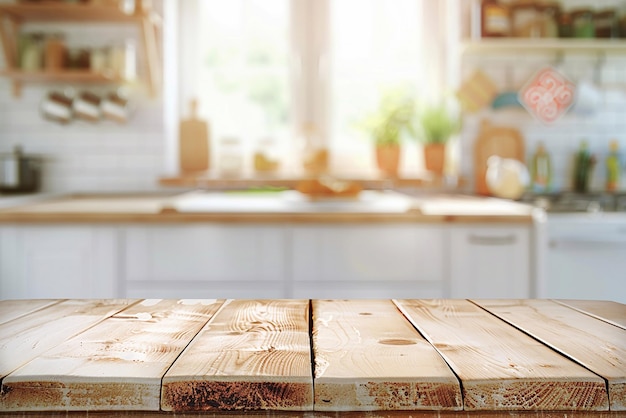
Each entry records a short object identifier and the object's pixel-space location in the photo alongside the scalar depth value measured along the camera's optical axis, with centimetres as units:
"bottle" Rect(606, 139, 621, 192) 325
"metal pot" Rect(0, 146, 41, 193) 292
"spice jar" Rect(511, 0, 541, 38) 316
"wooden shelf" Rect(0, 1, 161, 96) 292
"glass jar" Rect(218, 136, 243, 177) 327
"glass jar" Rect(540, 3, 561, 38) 316
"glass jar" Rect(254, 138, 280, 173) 328
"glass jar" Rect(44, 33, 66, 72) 297
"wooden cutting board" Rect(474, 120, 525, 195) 324
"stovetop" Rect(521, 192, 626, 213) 276
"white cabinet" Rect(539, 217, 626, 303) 260
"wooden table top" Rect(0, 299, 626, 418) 62
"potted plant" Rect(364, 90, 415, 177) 323
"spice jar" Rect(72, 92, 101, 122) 309
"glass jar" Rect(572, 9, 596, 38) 314
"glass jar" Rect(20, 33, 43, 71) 301
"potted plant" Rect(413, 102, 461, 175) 319
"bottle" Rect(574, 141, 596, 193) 324
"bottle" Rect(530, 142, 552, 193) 322
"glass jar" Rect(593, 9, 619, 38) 318
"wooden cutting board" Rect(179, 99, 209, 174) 328
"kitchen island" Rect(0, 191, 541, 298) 237
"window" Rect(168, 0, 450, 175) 336
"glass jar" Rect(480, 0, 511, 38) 311
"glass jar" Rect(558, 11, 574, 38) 317
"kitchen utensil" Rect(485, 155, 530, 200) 296
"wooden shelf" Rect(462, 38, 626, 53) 310
